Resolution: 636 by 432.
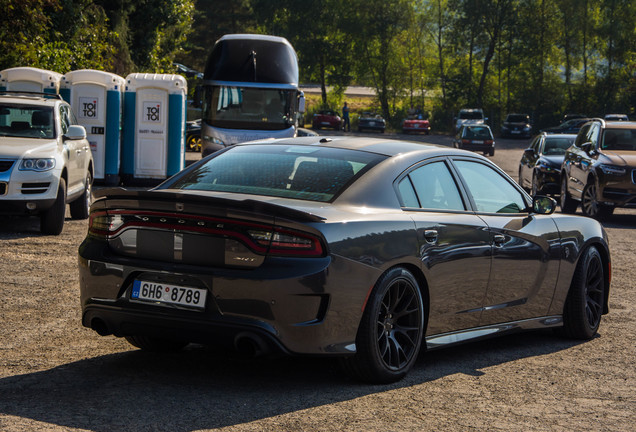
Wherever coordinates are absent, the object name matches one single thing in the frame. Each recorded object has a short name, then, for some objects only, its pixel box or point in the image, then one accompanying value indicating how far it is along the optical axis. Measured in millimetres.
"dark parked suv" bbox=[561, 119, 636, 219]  18609
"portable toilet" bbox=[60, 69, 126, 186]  22234
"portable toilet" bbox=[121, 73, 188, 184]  23500
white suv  12859
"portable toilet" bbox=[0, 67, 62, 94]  20656
